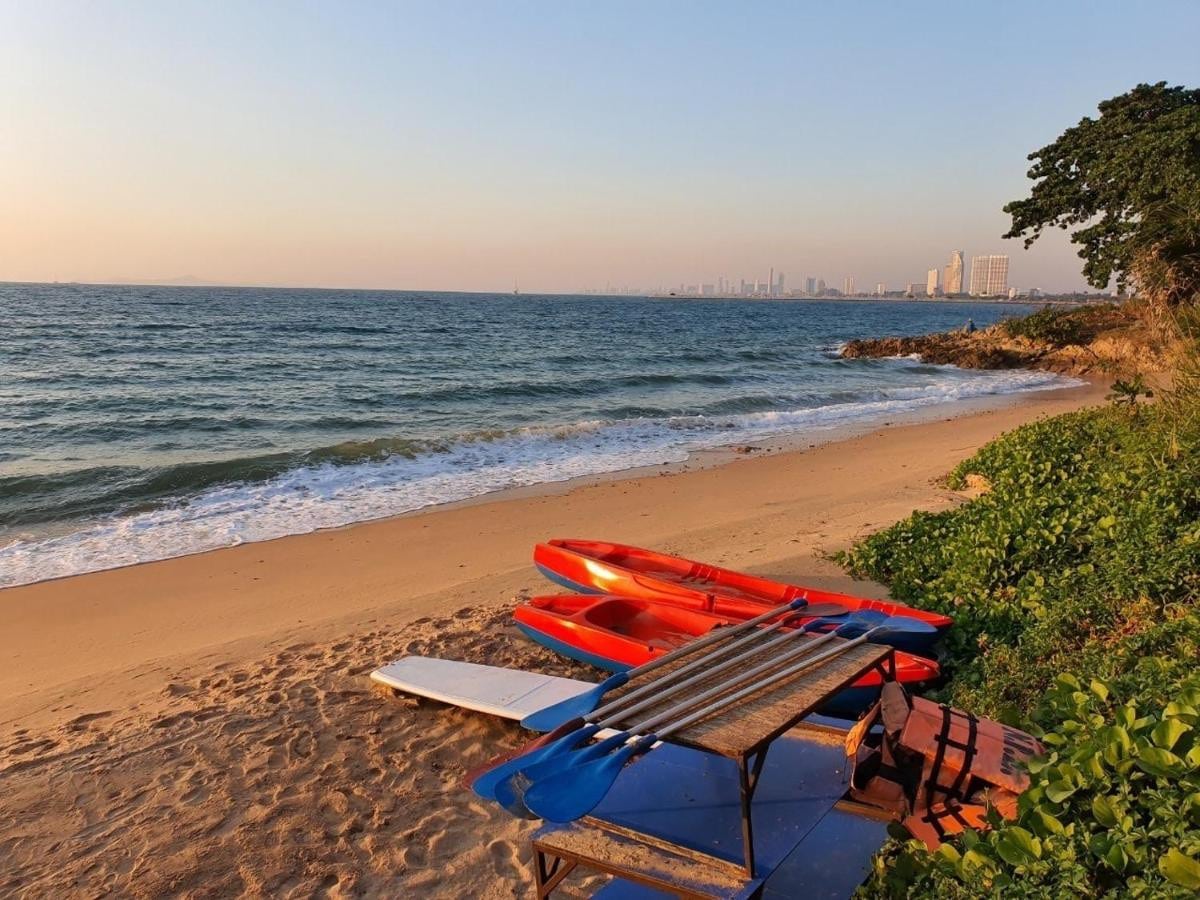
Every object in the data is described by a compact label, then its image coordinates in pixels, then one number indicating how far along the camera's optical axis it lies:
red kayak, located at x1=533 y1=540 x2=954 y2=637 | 6.12
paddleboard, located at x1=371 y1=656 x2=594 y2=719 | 4.96
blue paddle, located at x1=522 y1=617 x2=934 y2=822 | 2.44
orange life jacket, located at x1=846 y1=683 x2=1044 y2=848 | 3.15
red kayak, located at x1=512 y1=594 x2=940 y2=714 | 5.55
